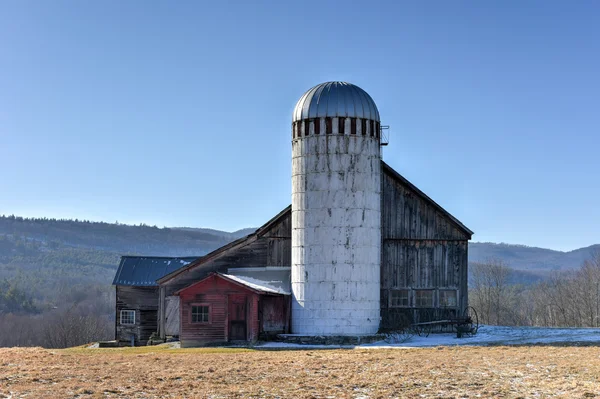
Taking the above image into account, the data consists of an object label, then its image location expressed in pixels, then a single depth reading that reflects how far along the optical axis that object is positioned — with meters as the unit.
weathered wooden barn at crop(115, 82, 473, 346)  39.34
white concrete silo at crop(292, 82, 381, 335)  40.44
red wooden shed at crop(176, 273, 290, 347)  39.06
